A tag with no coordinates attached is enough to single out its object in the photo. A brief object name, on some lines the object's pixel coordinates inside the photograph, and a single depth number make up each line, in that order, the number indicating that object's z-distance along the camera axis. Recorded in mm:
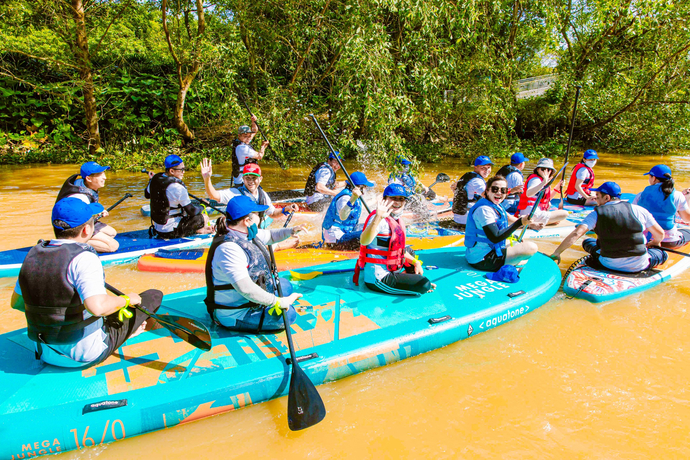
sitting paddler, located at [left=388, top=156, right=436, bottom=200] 7772
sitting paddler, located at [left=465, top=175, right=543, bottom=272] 4180
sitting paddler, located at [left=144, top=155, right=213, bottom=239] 5461
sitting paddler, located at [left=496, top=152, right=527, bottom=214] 6440
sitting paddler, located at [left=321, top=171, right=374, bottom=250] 5250
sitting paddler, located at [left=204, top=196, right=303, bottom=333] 2857
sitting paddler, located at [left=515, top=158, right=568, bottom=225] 6348
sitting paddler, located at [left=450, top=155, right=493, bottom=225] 5973
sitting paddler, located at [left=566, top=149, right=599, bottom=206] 7746
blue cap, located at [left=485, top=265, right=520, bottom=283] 4270
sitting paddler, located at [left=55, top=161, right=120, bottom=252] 4820
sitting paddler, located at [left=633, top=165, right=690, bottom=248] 5125
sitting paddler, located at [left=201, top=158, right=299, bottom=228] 5172
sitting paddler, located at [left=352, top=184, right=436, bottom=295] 3753
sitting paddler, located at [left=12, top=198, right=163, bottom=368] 2389
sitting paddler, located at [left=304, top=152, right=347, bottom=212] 6961
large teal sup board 2479
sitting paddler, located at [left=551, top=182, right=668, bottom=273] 4355
